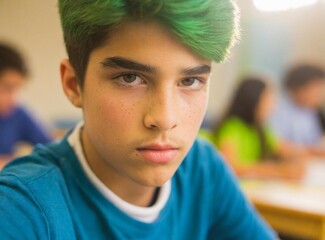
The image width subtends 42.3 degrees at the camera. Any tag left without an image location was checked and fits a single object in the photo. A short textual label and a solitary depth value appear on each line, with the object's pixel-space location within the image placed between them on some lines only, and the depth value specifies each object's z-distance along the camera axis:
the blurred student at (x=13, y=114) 2.27
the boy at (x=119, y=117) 0.68
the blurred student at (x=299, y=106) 3.14
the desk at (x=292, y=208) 1.75
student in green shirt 2.51
